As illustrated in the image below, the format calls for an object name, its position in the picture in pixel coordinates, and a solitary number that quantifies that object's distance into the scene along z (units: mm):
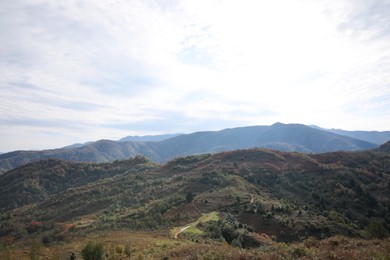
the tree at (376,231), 30453
